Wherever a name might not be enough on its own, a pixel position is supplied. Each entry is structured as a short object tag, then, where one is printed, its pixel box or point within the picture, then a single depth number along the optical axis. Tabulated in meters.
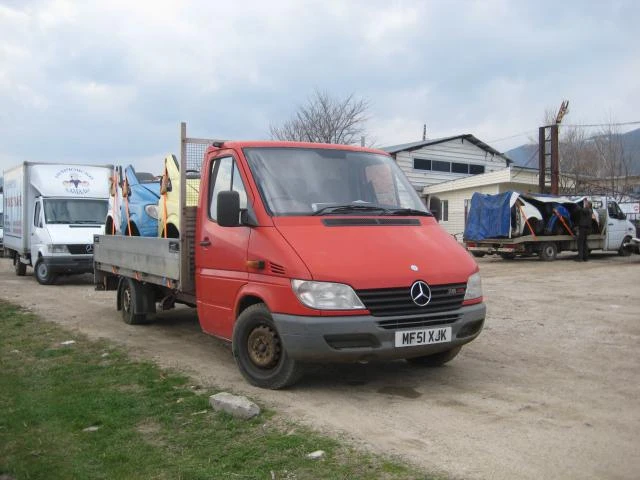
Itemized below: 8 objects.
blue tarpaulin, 20.63
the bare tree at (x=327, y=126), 34.88
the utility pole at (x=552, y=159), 25.06
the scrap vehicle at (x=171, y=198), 7.21
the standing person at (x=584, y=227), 20.22
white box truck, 15.80
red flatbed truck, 5.19
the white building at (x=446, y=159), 32.78
